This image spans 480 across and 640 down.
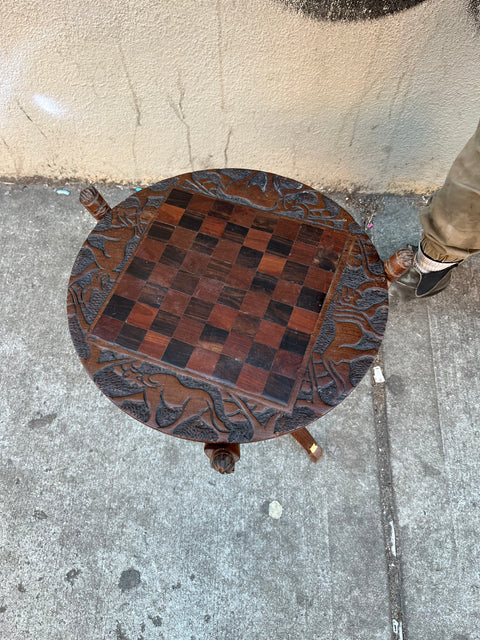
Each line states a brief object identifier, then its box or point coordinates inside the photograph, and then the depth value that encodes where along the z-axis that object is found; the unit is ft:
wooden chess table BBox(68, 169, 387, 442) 3.63
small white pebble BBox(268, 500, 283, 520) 4.98
